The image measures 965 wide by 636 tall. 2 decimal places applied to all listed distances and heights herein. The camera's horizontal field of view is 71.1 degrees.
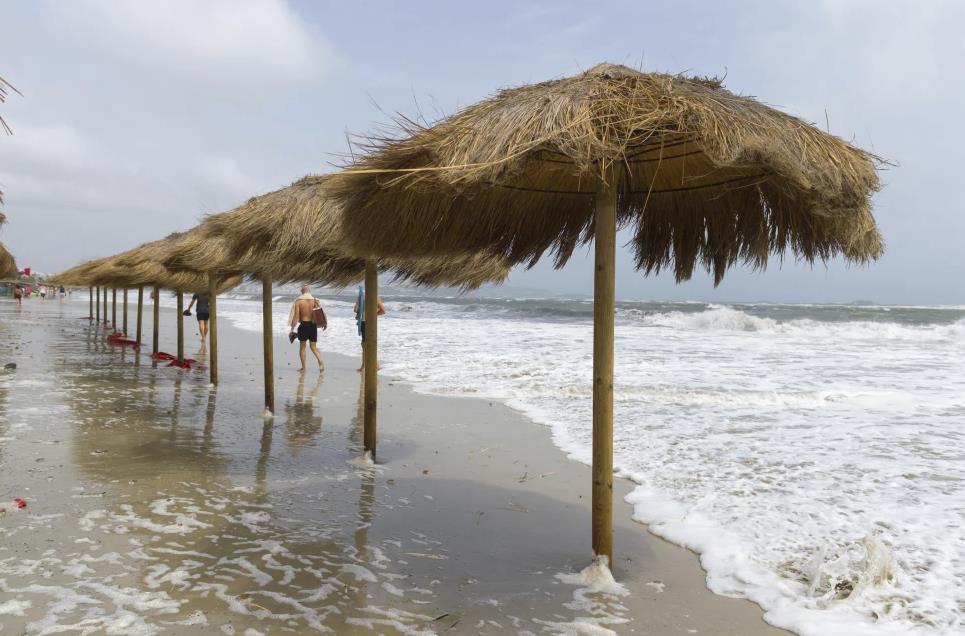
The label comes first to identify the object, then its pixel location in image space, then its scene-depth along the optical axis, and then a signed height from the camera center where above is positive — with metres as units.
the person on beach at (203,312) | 17.53 -0.51
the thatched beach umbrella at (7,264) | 19.10 +0.76
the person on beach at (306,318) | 12.38 -0.44
